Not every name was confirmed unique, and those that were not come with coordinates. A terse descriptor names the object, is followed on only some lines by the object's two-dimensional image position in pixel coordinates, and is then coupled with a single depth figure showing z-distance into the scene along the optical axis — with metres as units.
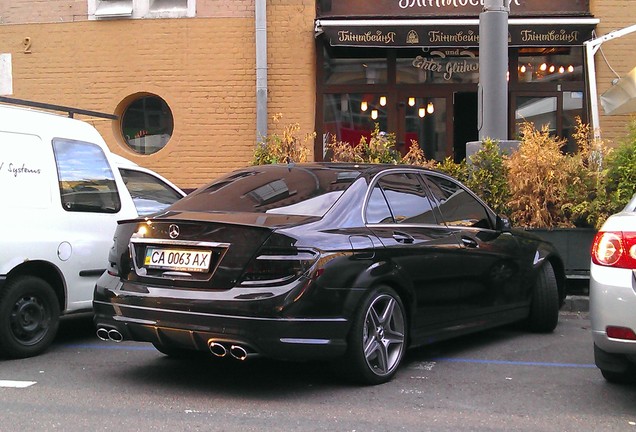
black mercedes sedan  4.49
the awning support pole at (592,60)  10.63
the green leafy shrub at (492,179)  8.65
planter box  8.20
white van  5.66
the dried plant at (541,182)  8.36
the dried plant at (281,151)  9.55
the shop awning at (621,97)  10.11
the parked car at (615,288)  4.19
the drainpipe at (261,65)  12.27
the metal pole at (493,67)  9.05
